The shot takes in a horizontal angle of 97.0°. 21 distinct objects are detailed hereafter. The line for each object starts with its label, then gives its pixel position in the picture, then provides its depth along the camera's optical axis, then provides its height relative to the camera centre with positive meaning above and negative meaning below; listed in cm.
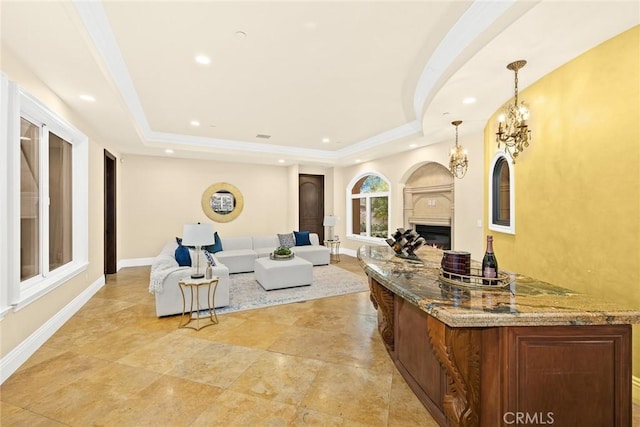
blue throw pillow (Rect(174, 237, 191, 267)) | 412 -68
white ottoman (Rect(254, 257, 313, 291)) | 476 -109
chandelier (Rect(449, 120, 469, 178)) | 442 +82
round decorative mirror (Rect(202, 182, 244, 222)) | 743 +23
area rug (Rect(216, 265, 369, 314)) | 416 -135
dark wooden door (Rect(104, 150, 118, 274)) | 587 -16
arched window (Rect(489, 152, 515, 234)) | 364 +20
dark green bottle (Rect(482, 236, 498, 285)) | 189 -37
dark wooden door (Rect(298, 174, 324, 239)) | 890 +24
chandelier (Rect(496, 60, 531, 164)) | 261 +83
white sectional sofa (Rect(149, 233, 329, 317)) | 360 -93
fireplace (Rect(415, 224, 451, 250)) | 582 -51
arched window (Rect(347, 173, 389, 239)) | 749 +12
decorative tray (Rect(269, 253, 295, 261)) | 537 -89
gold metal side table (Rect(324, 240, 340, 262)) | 767 -116
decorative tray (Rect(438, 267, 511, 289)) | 182 -47
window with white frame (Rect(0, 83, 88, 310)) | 238 +13
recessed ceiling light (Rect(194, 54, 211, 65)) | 290 +158
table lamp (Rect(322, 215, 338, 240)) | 759 -26
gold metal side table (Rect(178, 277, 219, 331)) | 338 -117
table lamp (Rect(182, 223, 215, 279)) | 352 -32
